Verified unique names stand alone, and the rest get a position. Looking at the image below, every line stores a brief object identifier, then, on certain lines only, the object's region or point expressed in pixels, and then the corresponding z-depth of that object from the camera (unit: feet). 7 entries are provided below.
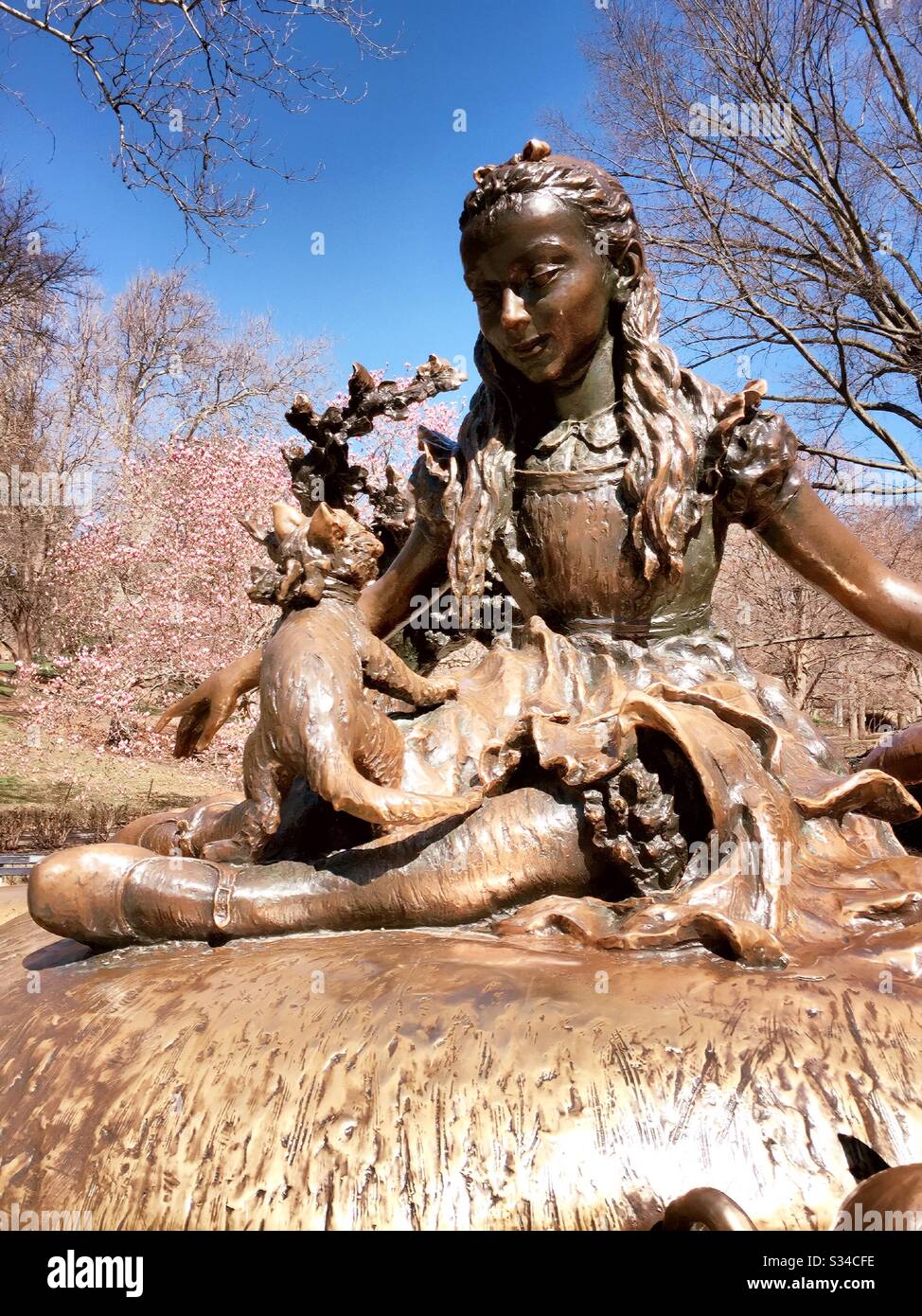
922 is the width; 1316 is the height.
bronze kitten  5.72
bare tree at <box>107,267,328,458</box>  55.98
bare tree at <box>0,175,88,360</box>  30.60
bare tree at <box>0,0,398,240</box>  22.22
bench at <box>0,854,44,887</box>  17.37
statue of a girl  6.06
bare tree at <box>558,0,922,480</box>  25.21
